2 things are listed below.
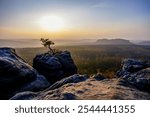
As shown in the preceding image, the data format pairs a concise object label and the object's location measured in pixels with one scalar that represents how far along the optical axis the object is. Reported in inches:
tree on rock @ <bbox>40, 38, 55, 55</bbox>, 1055.6
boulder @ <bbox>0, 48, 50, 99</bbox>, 493.4
